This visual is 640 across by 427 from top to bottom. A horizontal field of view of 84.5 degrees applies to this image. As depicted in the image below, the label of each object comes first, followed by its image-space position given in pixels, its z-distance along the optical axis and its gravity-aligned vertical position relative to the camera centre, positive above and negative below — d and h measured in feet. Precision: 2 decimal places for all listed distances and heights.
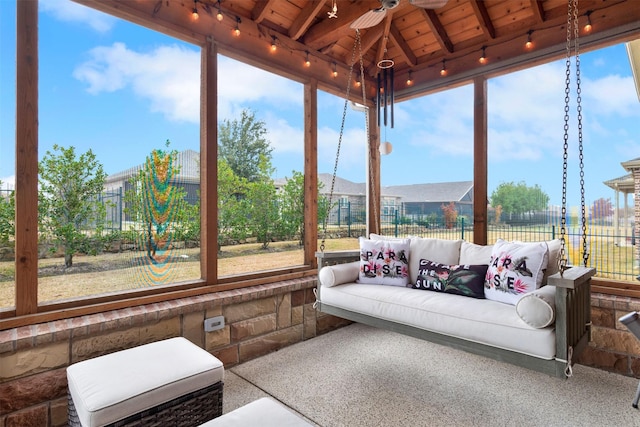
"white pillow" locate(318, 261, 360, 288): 10.40 -1.78
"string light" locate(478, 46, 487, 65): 12.00 +5.40
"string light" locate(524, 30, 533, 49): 11.02 +5.41
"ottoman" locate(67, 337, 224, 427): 5.32 -2.78
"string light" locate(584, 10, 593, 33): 10.01 +5.45
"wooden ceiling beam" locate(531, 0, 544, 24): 10.55 +6.19
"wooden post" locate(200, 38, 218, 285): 10.02 +1.52
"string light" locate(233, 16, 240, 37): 10.36 +5.50
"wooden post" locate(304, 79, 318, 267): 12.64 +1.72
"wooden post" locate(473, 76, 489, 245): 12.19 +1.99
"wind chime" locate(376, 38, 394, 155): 13.92 +4.80
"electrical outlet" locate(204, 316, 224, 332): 9.41 -2.93
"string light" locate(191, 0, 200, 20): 9.52 +5.52
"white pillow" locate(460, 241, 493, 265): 9.87 -1.13
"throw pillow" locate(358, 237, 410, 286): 10.69 -1.49
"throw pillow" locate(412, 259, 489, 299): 9.16 -1.75
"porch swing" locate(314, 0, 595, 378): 6.46 -2.27
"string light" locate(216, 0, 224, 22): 9.84 +5.59
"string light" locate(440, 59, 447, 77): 13.00 +5.34
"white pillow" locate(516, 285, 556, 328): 6.53 -1.78
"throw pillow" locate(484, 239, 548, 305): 8.24 -1.38
